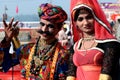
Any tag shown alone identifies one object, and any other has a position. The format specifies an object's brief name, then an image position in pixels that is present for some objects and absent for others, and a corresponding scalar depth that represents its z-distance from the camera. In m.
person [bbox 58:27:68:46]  11.25
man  4.10
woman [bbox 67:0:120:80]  3.33
